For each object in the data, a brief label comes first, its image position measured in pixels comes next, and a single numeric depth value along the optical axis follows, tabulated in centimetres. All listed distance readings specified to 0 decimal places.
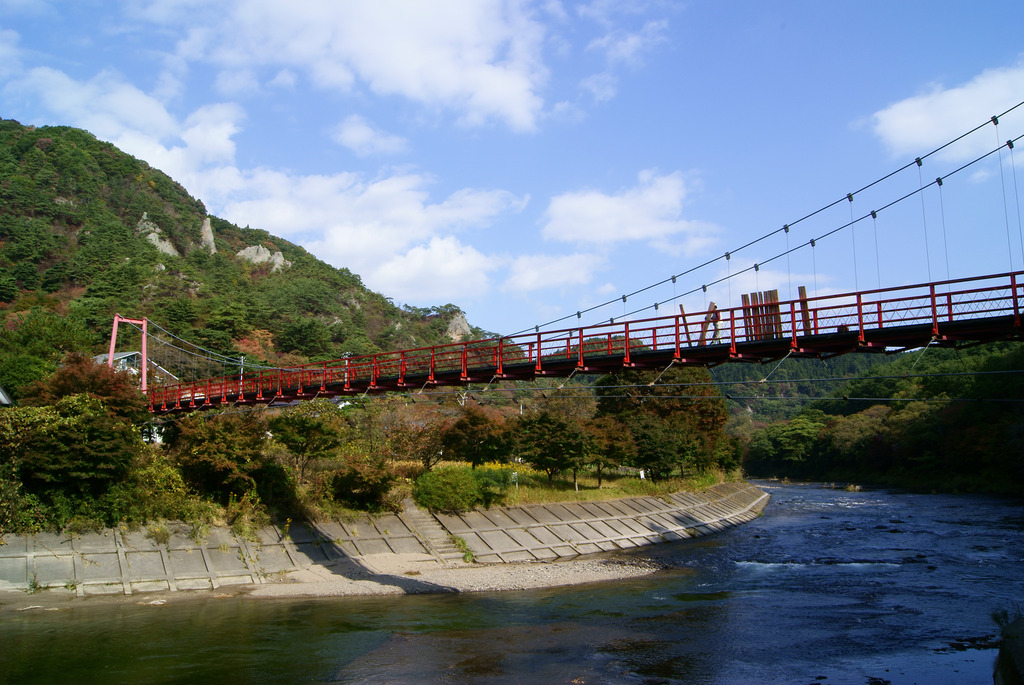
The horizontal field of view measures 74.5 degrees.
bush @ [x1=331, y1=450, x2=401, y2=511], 2692
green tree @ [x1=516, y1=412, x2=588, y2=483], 3412
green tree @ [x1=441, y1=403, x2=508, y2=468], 3275
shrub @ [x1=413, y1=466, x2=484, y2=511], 2880
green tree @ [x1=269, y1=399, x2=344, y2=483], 2772
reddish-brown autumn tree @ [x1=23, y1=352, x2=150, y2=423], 2380
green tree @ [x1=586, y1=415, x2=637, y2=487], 3816
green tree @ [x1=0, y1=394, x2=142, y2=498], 2130
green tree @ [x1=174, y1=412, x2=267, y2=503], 2469
